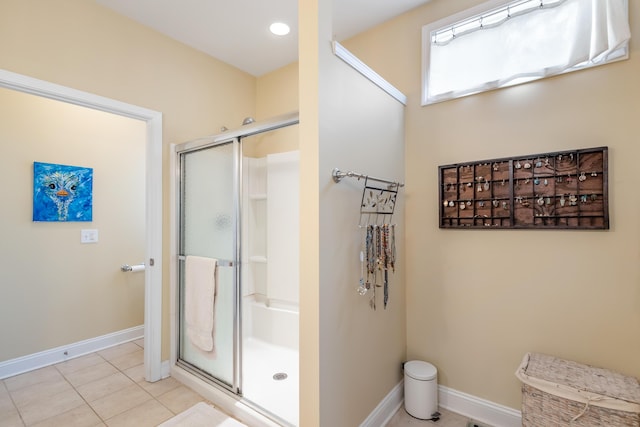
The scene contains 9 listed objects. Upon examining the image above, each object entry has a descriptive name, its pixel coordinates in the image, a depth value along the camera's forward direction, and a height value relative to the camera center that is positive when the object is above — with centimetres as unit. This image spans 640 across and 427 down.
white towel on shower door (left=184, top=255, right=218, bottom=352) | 209 -59
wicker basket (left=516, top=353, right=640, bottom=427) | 123 -79
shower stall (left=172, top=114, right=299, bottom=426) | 203 -36
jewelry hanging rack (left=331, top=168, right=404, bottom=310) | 167 -12
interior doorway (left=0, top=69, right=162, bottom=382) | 227 -20
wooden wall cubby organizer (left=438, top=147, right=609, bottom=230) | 153 +14
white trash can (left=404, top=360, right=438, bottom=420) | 183 -110
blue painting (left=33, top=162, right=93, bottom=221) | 254 +24
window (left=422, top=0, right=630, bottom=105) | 150 +101
